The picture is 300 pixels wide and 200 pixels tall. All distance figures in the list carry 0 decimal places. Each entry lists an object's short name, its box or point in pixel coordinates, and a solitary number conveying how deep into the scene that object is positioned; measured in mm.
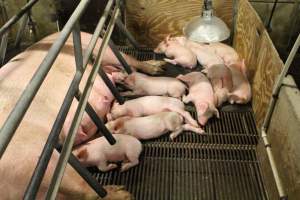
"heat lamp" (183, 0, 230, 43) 1801
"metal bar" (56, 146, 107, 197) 1609
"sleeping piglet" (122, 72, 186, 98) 2492
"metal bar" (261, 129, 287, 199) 1575
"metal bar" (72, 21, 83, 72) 1562
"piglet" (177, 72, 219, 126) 2281
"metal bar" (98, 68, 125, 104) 2279
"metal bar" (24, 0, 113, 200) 1073
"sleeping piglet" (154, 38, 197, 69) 2824
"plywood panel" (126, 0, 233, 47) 3039
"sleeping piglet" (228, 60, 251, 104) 2410
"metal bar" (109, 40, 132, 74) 2571
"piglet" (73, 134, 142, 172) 1929
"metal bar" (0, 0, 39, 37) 1713
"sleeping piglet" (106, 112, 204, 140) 2129
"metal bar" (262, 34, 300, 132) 1547
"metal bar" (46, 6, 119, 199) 1197
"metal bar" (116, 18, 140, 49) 2804
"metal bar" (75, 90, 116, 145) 1917
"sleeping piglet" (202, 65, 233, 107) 2424
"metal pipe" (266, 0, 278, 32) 2969
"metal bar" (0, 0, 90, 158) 805
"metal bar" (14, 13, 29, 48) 2412
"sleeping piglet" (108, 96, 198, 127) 2283
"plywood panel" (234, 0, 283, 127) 1995
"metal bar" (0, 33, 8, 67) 2173
